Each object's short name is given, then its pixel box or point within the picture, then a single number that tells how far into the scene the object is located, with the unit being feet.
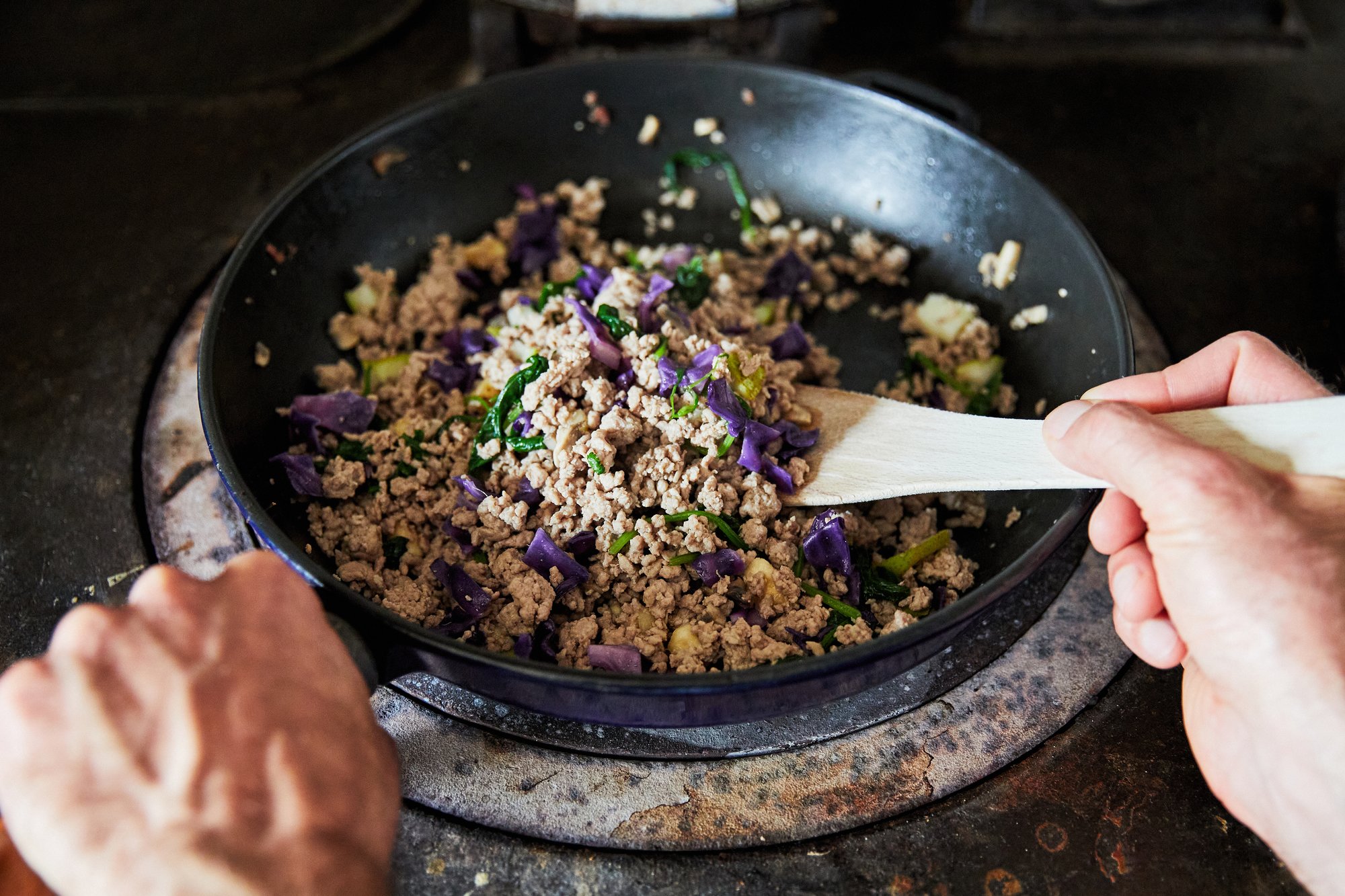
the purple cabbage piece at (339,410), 1.48
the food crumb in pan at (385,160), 1.65
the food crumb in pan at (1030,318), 1.60
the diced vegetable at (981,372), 1.61
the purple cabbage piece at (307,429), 1.46
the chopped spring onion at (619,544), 1.34
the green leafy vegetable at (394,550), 1.41
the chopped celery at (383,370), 1.57
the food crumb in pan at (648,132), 1.80
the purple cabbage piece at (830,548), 1.38
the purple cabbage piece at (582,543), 1.36
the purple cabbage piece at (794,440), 1.43
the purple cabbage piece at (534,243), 1.72
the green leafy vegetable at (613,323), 1.44
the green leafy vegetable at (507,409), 1.42
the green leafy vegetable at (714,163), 1.82
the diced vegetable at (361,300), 1.63
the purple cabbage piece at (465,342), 1.58
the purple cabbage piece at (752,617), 1.34
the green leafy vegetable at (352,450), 1.46
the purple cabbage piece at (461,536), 1.40
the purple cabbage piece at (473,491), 1.40
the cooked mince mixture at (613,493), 1.34
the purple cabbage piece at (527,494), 1.38
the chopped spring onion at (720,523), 1.35
